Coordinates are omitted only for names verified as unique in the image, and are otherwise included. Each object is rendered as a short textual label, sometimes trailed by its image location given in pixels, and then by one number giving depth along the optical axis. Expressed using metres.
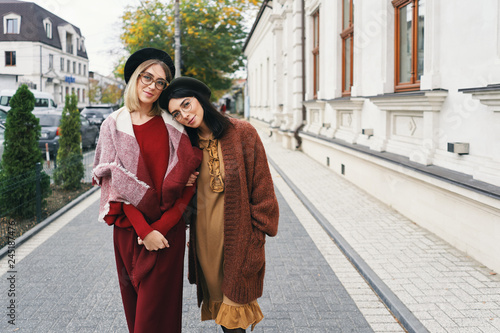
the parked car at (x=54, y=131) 14.95
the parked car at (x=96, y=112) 23.94
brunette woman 2.66
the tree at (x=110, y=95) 57.28
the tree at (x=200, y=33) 26.16
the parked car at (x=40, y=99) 22.11
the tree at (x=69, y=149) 9.50
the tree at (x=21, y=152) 6.88
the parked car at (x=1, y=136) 8.56
